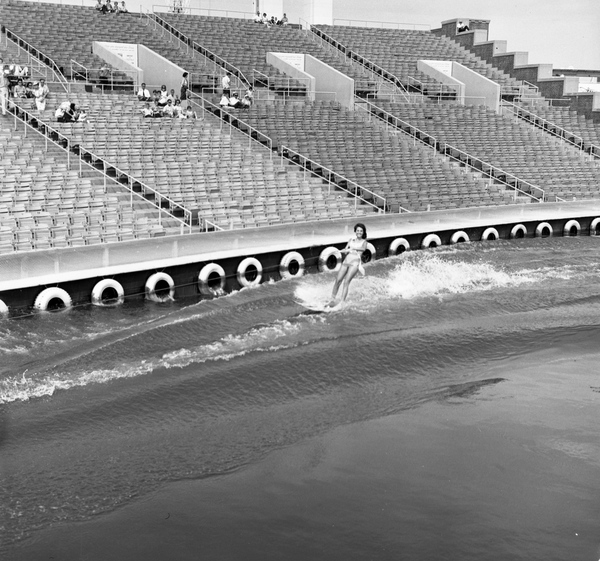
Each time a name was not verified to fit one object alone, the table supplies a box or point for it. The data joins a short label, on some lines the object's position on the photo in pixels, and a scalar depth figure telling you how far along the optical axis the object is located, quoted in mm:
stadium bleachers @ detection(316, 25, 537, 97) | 42812
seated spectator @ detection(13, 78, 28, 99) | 26627
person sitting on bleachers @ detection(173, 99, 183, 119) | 29594
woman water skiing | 16578
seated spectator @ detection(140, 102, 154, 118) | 28781
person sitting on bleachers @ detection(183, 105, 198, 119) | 30184
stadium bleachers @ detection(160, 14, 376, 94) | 37750
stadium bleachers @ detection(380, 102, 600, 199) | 34469
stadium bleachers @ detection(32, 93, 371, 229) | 23938
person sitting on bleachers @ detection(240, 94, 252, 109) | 32438
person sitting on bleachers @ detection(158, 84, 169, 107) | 29666
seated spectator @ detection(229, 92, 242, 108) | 31980
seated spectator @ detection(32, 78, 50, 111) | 26109
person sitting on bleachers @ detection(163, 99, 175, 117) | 29378
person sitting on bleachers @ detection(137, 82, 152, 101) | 30406
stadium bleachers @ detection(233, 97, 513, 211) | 29312
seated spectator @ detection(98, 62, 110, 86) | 31109
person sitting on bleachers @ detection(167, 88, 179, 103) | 29875
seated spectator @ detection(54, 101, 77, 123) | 25812
